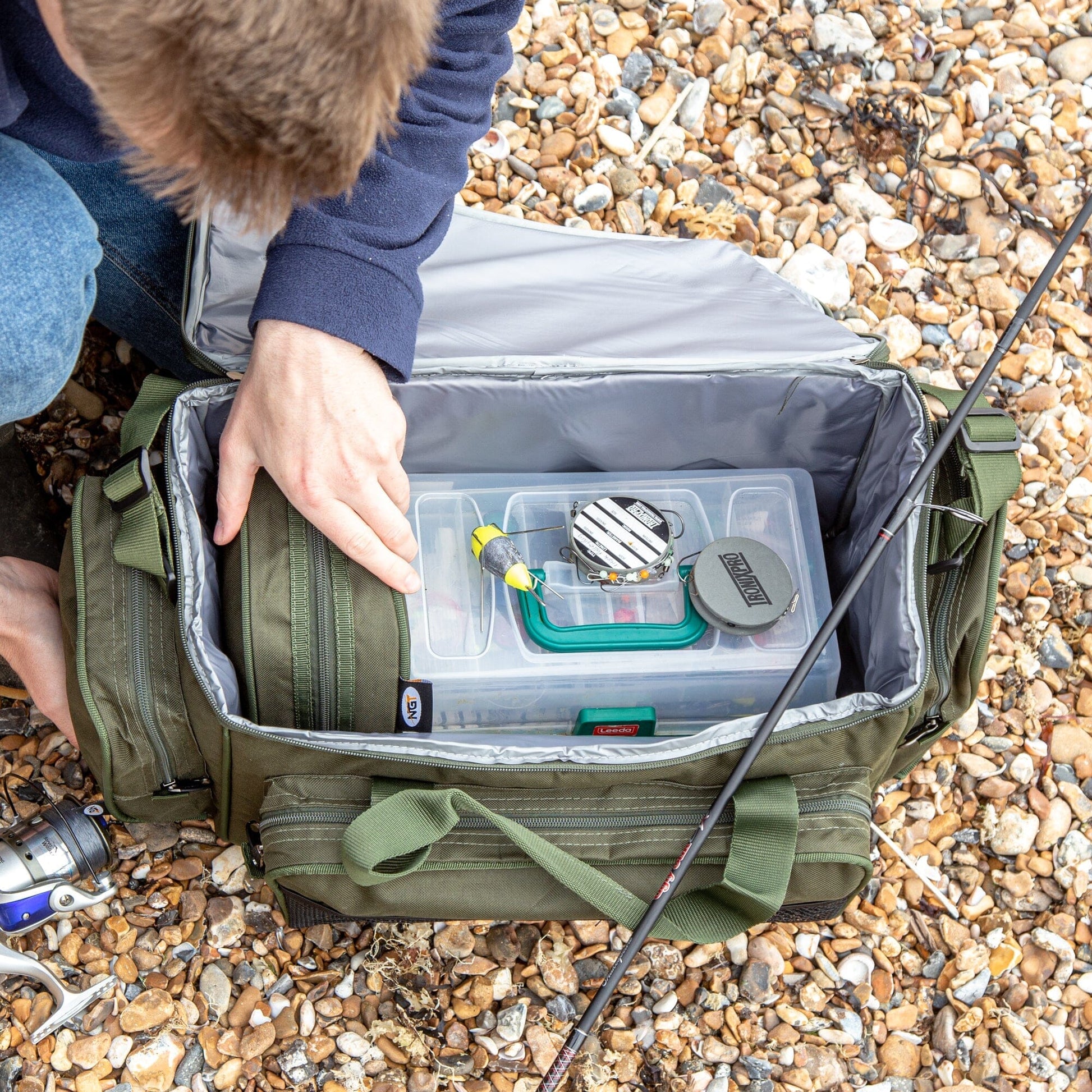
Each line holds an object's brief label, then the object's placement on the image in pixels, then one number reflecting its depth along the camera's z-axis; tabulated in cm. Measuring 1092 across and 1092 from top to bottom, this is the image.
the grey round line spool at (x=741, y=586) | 168
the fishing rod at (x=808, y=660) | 141
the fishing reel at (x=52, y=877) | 163
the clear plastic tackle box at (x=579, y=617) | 171
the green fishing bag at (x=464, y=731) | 146
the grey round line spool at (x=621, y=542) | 169
